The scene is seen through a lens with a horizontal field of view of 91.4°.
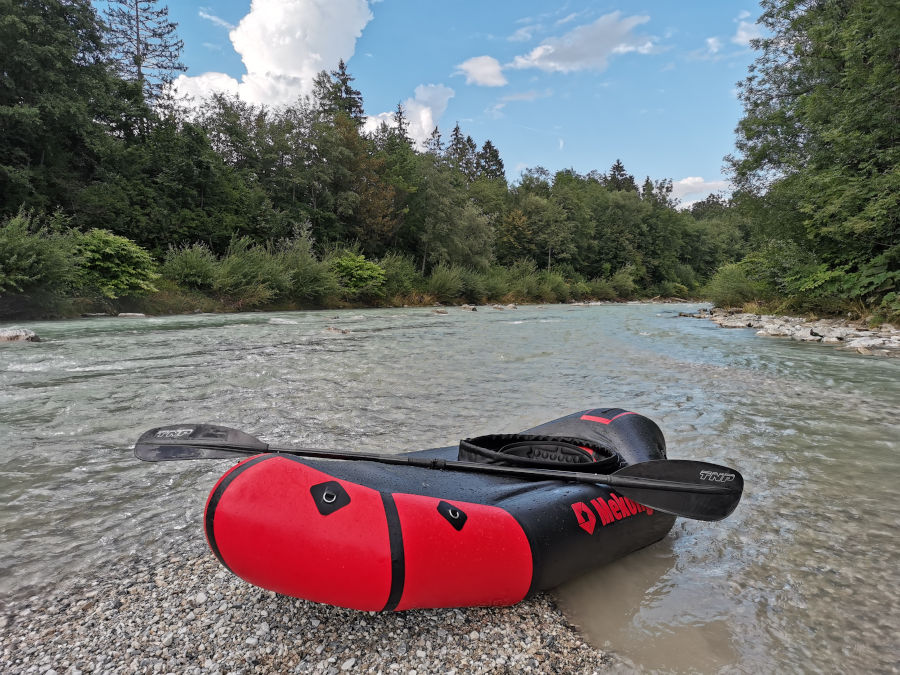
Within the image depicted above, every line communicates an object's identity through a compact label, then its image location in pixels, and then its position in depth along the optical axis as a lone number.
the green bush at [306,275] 16.44
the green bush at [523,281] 28.06
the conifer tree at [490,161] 51.06
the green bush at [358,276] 18.86
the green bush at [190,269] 13.71
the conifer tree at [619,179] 66.75
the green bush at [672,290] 43.25
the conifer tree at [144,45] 23.23
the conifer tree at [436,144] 33.29
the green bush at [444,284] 22.83
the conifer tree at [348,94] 34.75
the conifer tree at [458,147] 43.16
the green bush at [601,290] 36.38
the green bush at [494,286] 25.52
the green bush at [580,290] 34.00
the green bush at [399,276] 21.03
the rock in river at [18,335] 6.66
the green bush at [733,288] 15.12
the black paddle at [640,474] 1.49
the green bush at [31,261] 8.81
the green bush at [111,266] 11.34
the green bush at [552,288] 30.52
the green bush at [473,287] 24.52
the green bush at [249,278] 14.31
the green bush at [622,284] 39.12
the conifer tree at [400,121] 36.75
